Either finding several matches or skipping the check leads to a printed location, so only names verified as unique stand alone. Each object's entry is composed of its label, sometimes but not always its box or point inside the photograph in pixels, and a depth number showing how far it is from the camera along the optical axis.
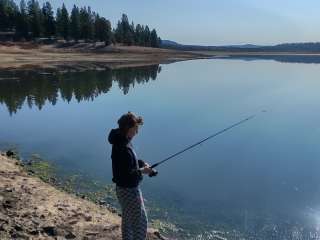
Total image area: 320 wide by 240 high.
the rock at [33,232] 4.78
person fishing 3.66
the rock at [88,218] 5.36
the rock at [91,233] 4.96
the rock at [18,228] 4.79
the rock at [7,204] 5.42
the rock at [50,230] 4.86
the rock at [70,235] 4.83
